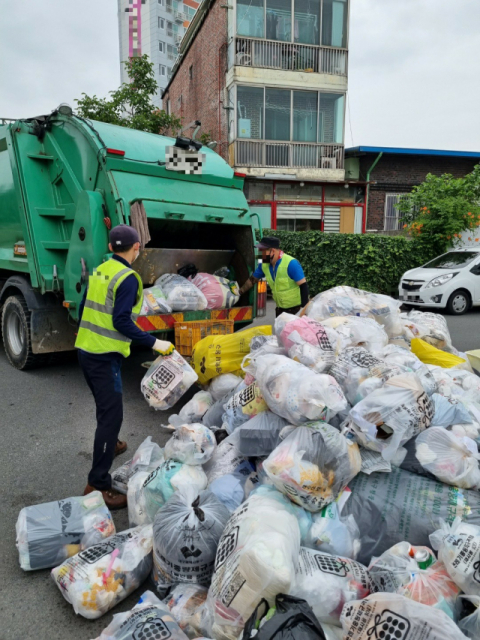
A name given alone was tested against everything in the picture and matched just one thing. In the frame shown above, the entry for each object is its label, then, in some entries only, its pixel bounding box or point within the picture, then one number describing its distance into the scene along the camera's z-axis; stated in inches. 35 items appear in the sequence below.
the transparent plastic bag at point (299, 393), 94.3
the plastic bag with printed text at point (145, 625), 62.7
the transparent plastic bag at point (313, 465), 78.6
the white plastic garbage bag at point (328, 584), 66.6
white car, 385.1
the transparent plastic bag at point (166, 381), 130.6
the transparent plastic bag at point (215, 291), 187.3
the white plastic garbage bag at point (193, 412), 138.3
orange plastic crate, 173.0
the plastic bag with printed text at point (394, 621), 53.4
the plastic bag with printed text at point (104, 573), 76.5
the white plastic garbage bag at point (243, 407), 114.1
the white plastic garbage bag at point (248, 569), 61.6
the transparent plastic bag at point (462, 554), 63.9
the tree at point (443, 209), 461.1
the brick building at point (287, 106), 597.6
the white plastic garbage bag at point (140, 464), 109.6
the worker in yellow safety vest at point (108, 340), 104.7
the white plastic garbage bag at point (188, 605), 68.8
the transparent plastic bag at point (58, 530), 86.4
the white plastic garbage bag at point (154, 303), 168.4
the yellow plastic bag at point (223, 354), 152.4
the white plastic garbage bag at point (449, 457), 83.3
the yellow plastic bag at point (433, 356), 147.8
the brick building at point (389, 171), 666.8
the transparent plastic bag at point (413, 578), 63.5
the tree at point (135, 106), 527.5
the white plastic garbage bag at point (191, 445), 100.0
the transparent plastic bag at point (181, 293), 175.5
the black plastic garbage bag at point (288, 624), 53.5
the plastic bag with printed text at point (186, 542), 75.1
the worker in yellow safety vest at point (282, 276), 187.5
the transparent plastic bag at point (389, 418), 89.0
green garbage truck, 165.2
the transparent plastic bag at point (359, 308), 159.3
